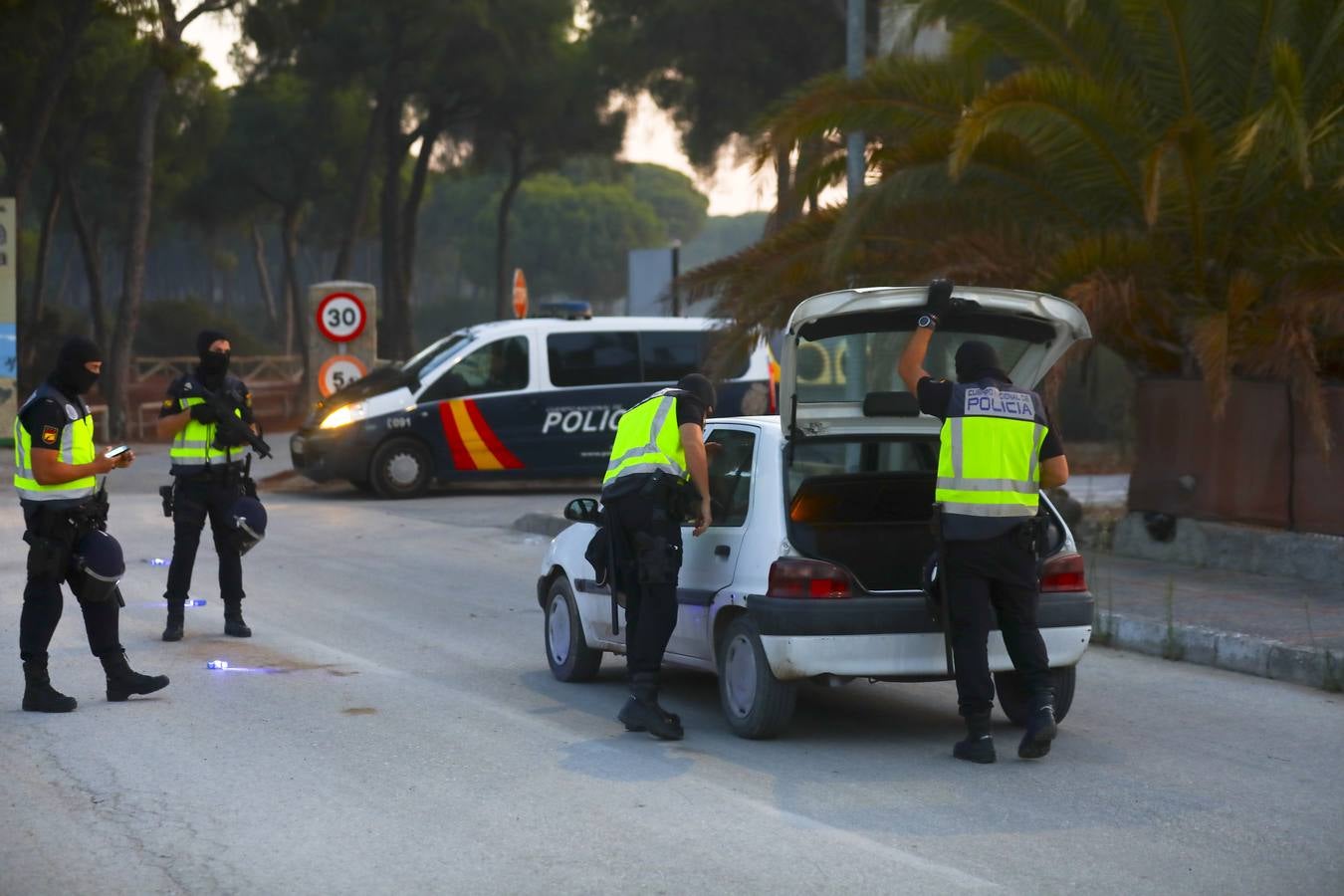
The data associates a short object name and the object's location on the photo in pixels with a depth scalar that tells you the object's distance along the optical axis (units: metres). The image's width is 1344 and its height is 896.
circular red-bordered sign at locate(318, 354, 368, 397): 21.95
